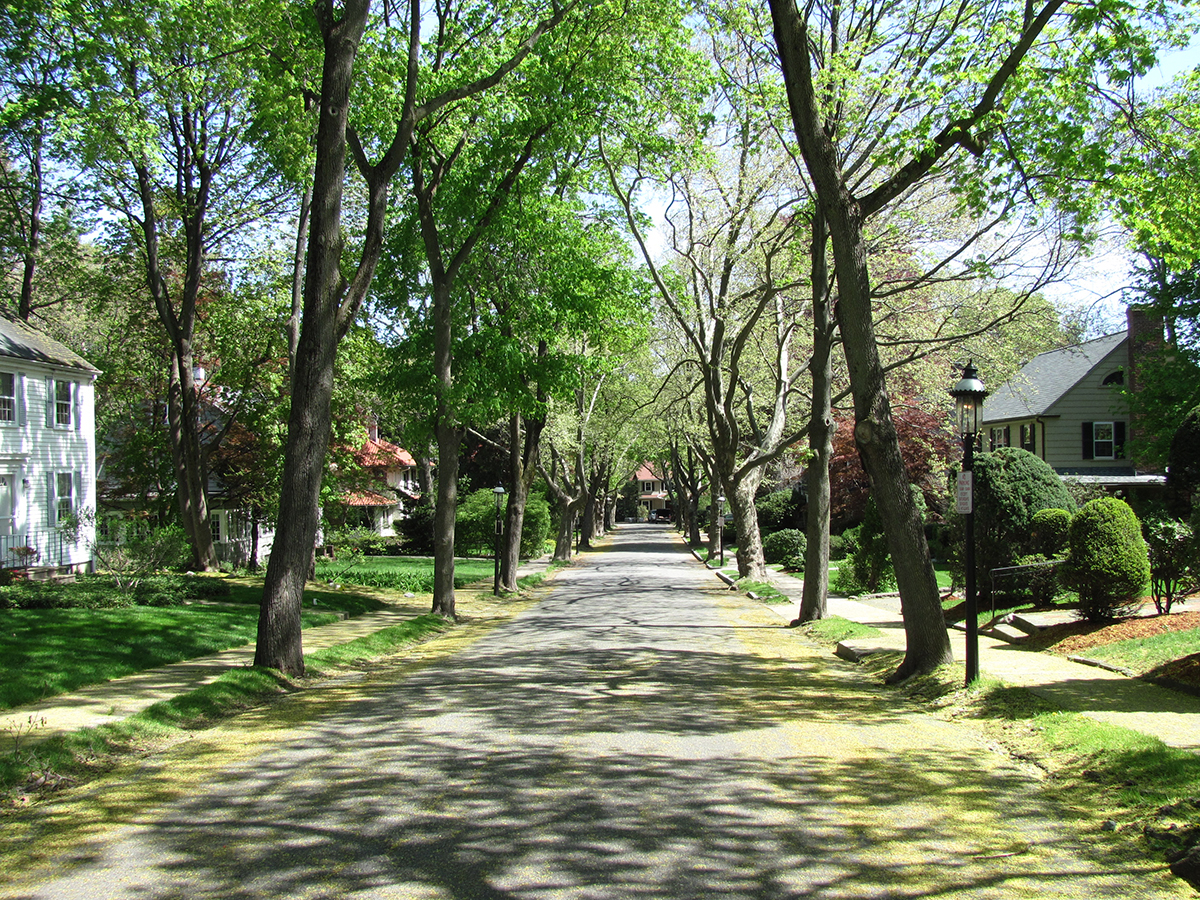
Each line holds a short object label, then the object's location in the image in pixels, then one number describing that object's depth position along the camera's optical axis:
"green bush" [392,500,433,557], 48.09
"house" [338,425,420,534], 29.67
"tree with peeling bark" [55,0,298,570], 16.27
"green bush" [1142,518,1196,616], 12.29
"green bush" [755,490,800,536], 47.66
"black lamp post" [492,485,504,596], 24.76
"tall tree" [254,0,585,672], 11.50
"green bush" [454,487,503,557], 44.25
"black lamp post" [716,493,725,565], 41.01
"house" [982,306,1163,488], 33.22
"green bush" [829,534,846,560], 35.67
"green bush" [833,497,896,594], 22.67
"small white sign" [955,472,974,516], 9.85
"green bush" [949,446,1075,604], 15.28
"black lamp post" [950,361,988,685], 9.78
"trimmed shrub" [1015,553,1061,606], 15.29
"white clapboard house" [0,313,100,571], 25.78
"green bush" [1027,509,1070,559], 14.72
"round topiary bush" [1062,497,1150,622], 12.09
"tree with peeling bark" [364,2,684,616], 17.41
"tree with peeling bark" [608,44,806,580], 20.67
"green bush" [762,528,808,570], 36.49
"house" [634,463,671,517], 137.50
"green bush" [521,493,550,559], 44.22
